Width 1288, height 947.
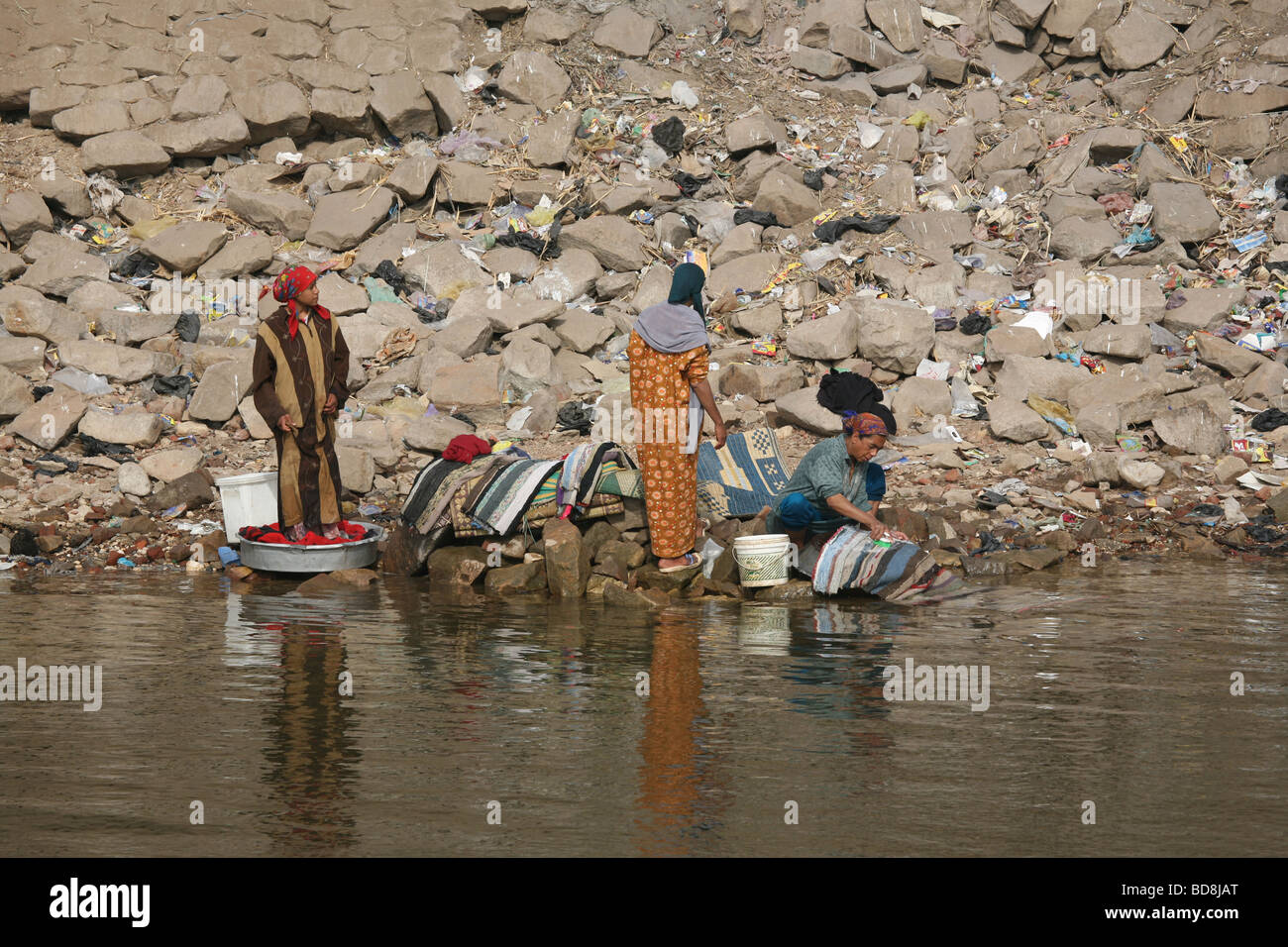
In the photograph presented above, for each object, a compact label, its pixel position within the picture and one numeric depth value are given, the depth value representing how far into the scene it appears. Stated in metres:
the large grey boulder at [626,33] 16.72
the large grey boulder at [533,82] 15.86
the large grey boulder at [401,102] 15.42
